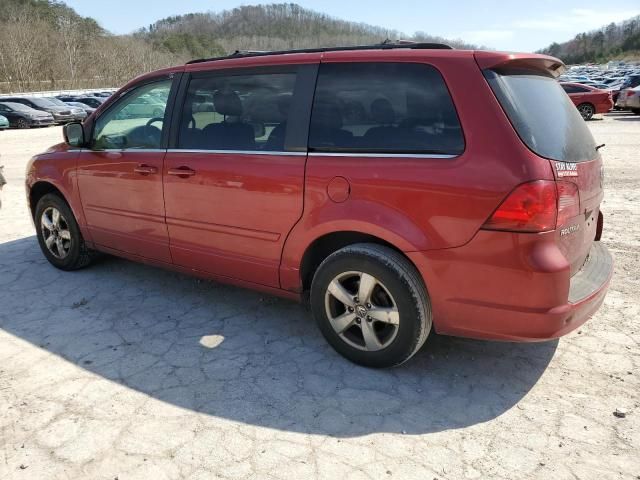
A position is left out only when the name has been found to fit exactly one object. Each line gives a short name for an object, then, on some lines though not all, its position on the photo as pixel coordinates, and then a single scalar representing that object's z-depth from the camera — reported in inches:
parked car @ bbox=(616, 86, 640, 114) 865.5
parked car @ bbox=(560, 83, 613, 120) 820.6
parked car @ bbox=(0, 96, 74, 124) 1058.1
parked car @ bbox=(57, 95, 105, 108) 1289.4
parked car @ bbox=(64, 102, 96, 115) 1168.2
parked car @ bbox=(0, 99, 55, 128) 983.6
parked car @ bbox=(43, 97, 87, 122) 1098.1
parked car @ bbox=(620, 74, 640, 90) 980.4
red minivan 102.7
